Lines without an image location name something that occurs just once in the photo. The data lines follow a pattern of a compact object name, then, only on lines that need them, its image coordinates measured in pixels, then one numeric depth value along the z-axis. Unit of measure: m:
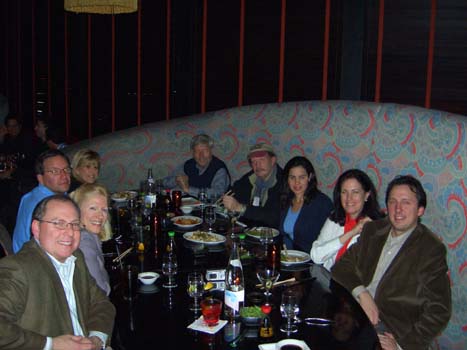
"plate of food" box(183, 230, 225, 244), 3.17
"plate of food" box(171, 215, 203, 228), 3.56
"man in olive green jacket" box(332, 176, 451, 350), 2.46
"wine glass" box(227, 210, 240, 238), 3.65
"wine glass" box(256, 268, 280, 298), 2.38
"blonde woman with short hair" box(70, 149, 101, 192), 4.20
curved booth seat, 3.15
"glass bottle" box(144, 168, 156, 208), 3.96
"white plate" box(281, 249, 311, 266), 2.80
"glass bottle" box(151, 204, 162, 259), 3.33
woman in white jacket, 2.97
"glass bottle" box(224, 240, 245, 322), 2.15
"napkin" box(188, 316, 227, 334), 2.02
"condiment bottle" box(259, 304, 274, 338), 1.99
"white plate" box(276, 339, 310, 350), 1.88
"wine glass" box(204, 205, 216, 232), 3.50
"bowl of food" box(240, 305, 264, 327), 2.08
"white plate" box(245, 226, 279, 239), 3.30
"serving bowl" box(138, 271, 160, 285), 2.50
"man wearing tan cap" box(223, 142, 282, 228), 3.89
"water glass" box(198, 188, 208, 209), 4.12
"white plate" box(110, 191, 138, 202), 4.21
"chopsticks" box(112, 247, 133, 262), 2.80
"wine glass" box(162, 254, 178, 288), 2.51
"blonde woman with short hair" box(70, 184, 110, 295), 2.40
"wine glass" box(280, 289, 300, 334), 2.06
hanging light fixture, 3.84
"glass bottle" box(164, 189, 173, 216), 4.00
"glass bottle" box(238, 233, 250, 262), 2.92
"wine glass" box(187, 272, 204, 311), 2.26
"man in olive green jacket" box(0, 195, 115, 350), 1.87
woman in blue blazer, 3.51
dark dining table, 1.94
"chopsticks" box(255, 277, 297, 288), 2.49
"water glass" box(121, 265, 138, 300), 2.38
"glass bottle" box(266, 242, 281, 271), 2.73
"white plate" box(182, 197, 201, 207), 4.22
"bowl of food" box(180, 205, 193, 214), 3.98
